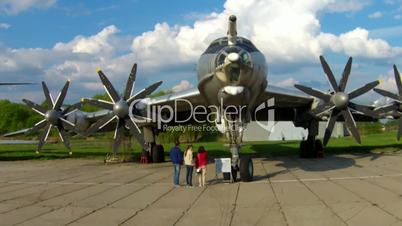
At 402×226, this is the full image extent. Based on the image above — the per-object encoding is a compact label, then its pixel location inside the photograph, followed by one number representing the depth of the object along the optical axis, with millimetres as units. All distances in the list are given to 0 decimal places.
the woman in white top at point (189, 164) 10828
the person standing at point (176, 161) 10836
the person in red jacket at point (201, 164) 10727
